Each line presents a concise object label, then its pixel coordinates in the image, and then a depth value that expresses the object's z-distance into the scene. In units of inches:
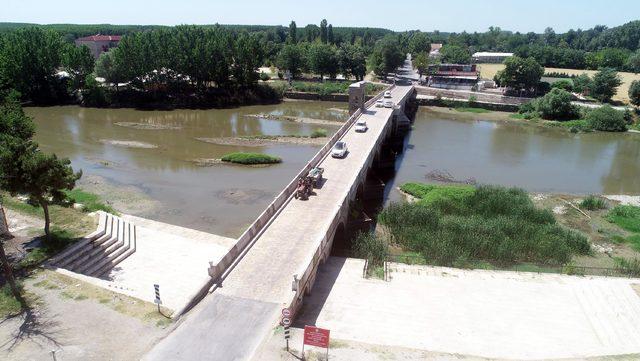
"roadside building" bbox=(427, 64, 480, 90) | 3592.5
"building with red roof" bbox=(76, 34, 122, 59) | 4650.6
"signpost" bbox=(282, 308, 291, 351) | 581.0
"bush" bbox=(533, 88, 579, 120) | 2672.2
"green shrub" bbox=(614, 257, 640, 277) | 916.6
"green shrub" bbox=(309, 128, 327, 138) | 2199.8
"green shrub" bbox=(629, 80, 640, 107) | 2701.8
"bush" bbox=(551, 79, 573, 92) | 3228.3
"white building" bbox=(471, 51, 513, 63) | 5580.7
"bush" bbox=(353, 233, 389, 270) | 902.4
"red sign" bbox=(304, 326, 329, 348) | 556.1
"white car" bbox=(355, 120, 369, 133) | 1705.1
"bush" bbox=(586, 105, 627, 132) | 2468.0
